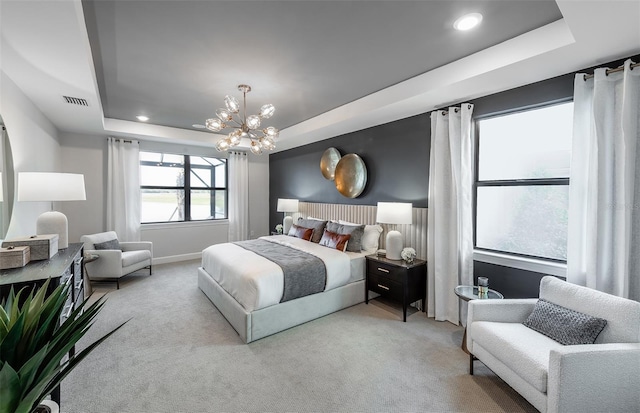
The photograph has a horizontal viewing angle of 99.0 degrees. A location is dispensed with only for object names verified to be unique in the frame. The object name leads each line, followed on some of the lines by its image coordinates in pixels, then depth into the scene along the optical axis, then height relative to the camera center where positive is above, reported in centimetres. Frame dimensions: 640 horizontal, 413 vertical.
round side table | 256 -91
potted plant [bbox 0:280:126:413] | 81 -50
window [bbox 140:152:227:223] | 566 +25
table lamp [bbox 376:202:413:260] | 337 -23
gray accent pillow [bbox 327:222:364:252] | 390 -49
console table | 174 -52
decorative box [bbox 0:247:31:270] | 196 -43
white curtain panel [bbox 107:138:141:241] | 498 +18
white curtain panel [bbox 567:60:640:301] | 203 +12
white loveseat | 154 -98
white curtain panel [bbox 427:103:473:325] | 302 -14
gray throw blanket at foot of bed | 296 -81
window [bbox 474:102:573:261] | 257 +19
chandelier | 282 +80
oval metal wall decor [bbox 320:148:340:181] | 489 +68
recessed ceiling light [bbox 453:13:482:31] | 196 +133
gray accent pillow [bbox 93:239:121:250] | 417 -73
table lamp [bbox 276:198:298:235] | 569 -18
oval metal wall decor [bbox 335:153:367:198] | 437 +40
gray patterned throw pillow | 178 -86
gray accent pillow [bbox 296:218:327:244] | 443 -45
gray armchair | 403 -92
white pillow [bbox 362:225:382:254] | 403 -58
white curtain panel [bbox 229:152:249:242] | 630 +7
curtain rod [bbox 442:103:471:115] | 300 +103
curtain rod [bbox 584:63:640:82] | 199 +100
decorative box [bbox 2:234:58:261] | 218 -37
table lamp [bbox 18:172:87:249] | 245 +6
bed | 274 -100
